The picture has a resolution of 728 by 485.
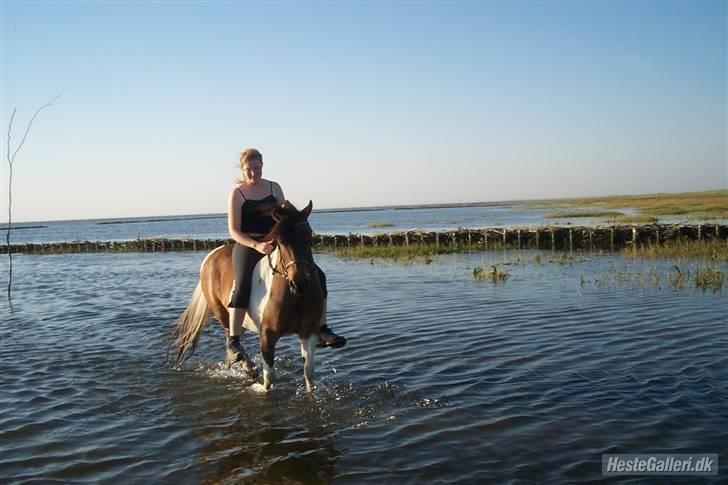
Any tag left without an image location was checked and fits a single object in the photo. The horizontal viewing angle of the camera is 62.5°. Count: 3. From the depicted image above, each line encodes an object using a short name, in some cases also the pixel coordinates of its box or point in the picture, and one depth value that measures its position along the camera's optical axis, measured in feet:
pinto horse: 20.11
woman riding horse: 23.13
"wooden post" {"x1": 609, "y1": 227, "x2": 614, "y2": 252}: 84.77
